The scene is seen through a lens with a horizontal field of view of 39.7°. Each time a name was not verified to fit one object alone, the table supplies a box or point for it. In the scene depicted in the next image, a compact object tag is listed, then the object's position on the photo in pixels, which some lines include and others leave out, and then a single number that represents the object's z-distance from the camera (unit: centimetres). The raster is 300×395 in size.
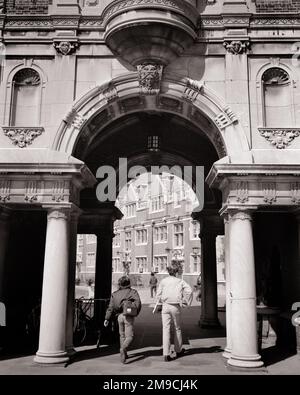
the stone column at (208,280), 1478
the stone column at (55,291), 866
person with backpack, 881
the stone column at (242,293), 852
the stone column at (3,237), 990
